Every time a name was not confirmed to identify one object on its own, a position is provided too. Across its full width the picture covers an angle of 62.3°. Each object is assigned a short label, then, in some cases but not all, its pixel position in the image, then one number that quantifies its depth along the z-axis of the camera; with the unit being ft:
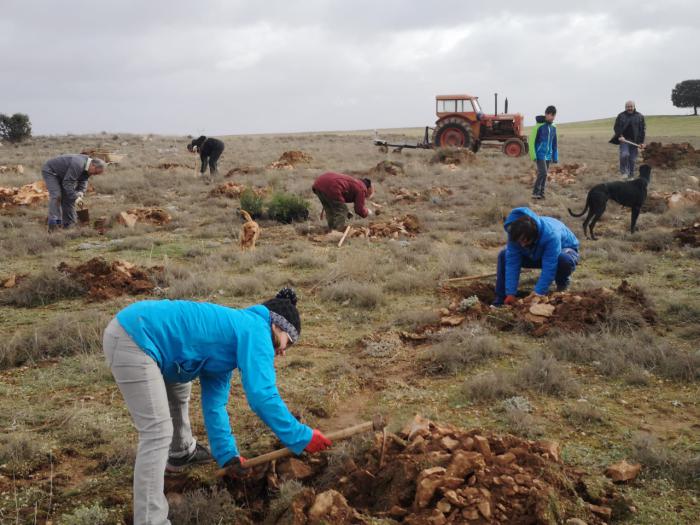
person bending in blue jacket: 8.94
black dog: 31.70
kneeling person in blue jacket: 18.31
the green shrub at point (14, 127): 113.70
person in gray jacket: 32.27
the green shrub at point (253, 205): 39.55
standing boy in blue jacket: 40.50
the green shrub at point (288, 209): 38.96
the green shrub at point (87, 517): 9.82
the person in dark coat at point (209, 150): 54.34
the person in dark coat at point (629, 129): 44.52
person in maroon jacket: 32.35
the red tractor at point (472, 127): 75.92
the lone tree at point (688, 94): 203.21
